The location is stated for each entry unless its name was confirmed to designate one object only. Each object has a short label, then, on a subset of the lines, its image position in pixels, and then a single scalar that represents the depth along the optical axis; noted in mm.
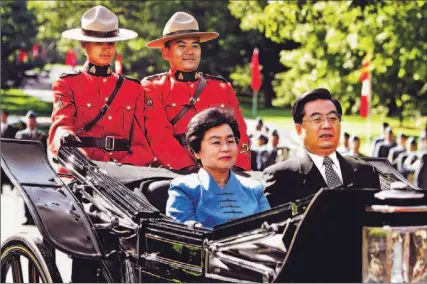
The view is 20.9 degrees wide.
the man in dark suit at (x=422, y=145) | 21091
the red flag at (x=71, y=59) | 39781
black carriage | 4562
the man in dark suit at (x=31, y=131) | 18797
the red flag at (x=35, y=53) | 57759
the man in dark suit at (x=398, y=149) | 21719
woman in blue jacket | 5648
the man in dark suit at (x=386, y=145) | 22344
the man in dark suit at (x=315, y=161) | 5488
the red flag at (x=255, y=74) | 27792
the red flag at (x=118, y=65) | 25116
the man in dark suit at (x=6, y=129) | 21544
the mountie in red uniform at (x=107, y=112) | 7465
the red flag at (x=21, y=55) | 47812
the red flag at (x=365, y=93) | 23266
